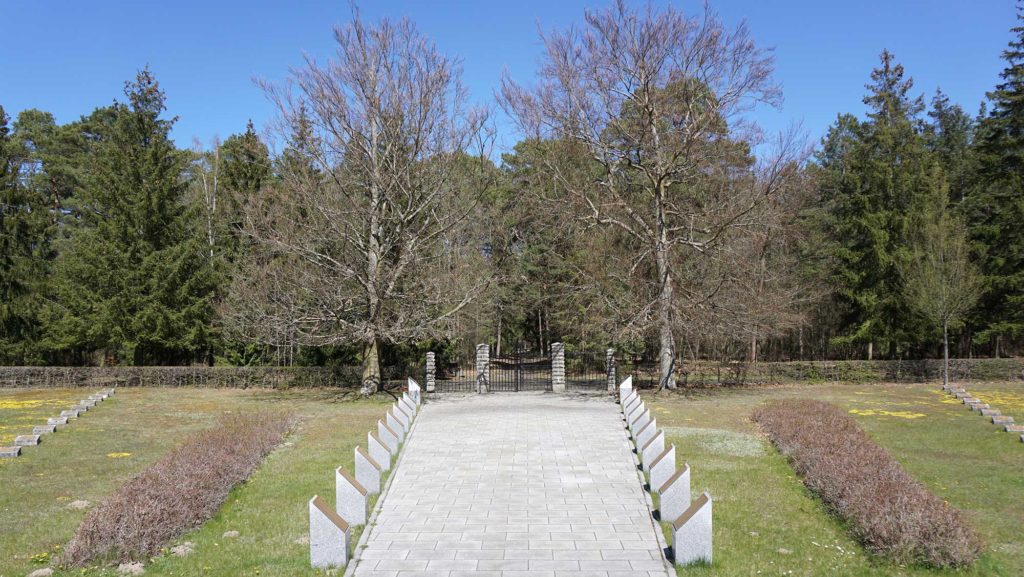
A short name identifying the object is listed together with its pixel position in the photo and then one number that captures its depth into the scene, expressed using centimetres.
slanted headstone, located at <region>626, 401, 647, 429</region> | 1627
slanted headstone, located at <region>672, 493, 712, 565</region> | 790
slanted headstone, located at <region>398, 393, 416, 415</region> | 1781
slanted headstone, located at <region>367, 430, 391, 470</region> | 1233
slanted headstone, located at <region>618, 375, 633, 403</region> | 2031
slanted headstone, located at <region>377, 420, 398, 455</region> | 1355
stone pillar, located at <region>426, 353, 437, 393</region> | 2698
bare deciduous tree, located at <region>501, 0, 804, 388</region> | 2416
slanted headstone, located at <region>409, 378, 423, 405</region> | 2095
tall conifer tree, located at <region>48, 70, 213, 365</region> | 3178
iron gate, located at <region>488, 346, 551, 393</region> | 2861
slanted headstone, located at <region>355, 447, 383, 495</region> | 1087
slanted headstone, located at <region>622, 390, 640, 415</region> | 1827
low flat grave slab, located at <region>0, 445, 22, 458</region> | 1442
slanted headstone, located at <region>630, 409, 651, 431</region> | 1511
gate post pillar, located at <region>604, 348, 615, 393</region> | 2672
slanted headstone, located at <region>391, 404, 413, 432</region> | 1595
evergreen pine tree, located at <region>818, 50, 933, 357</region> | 3622
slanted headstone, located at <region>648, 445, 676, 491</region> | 1080
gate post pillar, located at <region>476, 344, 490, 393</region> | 2712
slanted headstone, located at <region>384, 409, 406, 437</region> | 1494
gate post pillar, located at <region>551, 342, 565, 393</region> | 2684
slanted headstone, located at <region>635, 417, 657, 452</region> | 1355
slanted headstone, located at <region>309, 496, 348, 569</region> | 790
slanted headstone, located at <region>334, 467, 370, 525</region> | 934
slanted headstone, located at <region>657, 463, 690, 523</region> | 930
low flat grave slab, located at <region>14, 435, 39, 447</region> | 1568
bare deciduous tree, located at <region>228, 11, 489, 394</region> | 2466
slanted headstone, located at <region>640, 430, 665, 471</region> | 1237
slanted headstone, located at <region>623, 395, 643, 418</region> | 1754
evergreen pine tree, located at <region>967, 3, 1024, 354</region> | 3422
